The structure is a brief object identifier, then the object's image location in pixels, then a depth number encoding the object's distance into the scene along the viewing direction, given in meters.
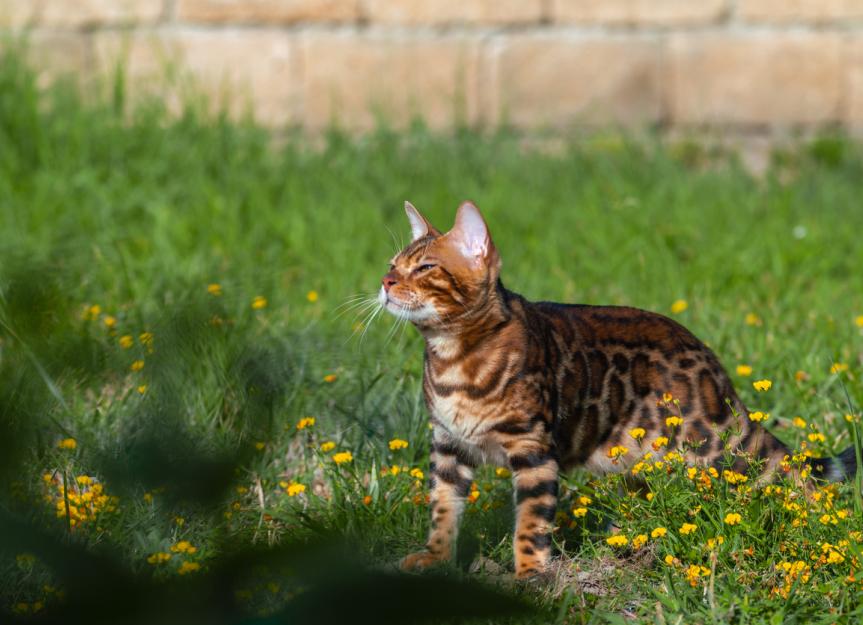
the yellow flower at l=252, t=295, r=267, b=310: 8.14
